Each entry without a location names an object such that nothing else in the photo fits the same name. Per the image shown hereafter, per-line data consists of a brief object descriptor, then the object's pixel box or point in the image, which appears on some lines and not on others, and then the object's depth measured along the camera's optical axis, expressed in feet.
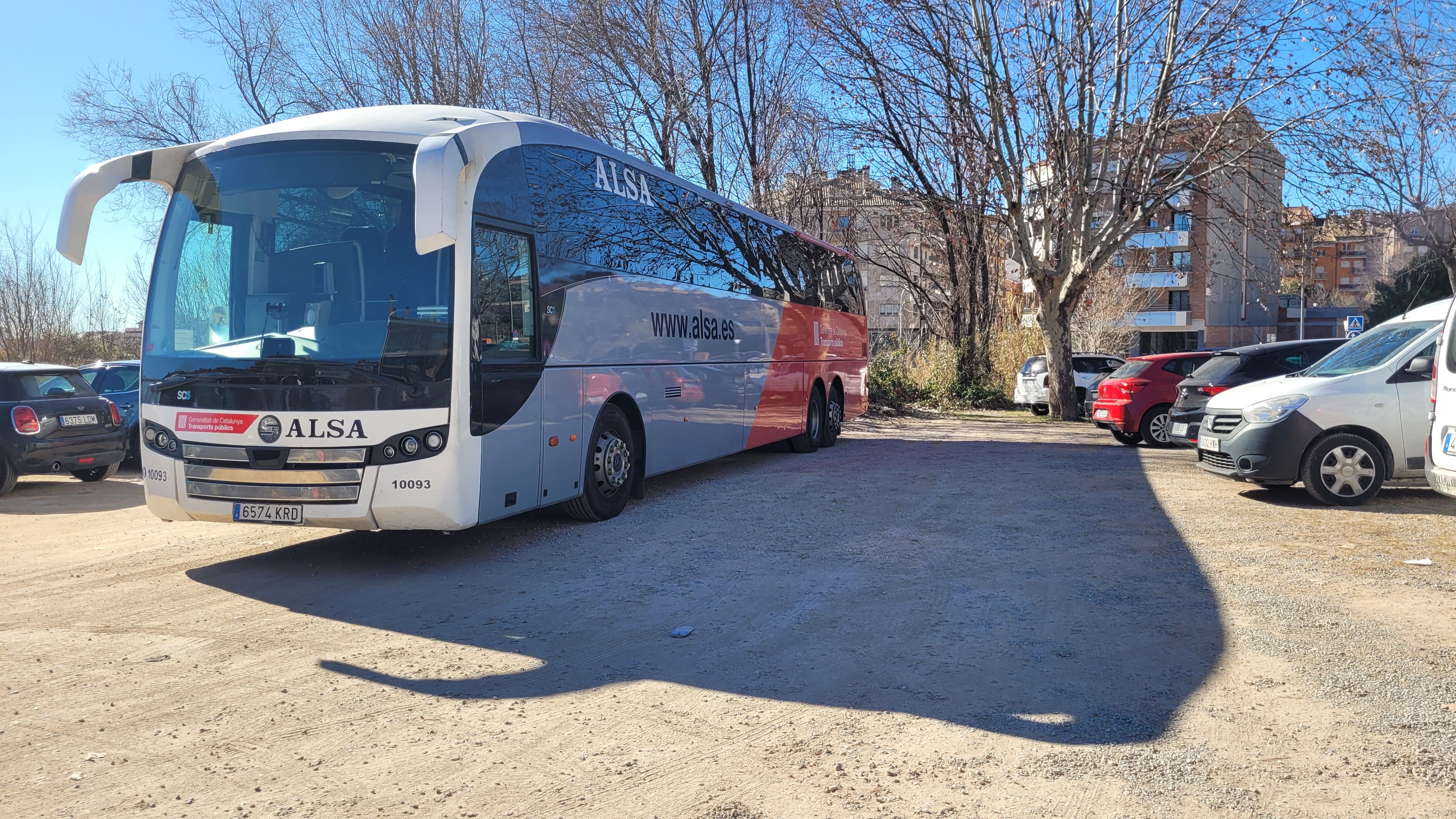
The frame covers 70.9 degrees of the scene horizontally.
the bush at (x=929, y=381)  90.89
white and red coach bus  22.58
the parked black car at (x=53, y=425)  39.55
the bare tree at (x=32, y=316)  111.75
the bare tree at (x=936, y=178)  71.46
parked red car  54.95
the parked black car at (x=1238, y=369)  43.45
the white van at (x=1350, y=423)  31.35
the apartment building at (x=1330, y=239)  72.95
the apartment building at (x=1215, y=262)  72.08
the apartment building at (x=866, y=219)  87.20
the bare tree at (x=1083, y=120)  66.59
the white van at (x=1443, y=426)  22.48
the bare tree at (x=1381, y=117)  59.88
